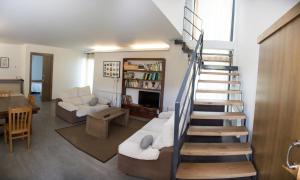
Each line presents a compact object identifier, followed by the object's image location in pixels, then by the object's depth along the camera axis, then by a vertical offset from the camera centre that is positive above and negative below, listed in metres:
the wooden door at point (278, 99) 1.49 -0.13
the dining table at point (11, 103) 2.98 -0.61
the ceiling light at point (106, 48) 6.26 +1.08
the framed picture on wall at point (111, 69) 6.37 +0.31
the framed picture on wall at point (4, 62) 6.21 +0.36
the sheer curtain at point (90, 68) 7.71 +0.38
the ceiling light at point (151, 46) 5.22 +1.03
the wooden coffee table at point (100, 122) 3.73 -0.96
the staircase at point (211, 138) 1.94 -0.80
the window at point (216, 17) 5.05 +1.91
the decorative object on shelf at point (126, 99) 5.88 -0.69
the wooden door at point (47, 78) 6.88 -0.14
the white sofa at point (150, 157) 2.32 -1.06
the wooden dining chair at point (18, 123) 2.85 -0.84
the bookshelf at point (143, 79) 5.25 +0.01
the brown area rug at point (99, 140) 3.09 -1.27
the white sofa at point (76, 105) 4.56 -0.81
